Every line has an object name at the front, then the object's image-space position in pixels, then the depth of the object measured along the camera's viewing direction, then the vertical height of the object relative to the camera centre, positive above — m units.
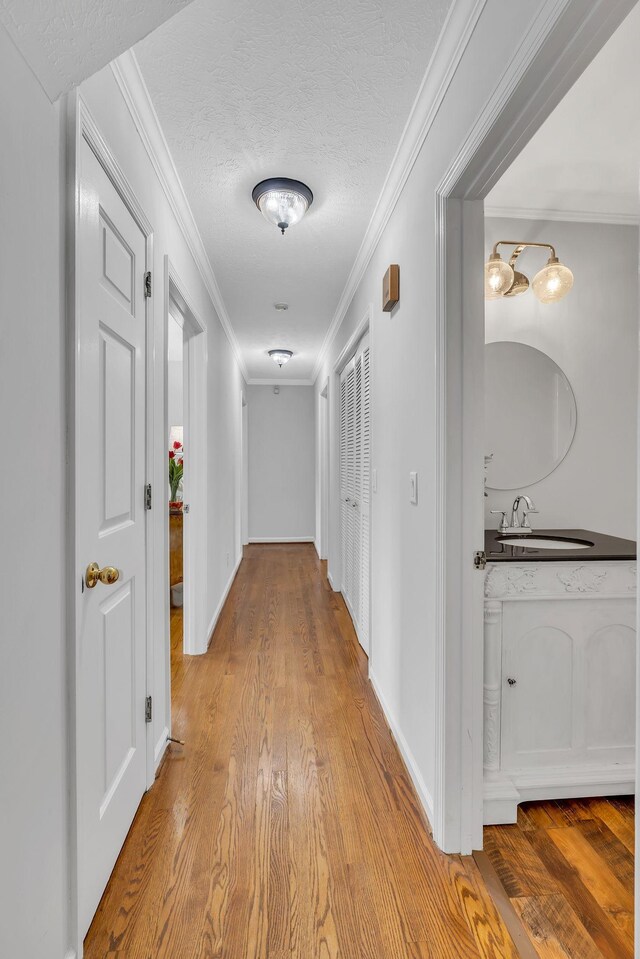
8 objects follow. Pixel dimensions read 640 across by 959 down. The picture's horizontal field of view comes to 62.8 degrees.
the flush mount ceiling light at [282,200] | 2.25 +1.18
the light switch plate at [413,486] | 1.92 -0.07
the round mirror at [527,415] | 2.51 +0.26
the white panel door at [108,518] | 1.27 -0.14
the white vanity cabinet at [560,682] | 1.74 -0.73
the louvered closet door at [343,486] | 4.39 -0.16
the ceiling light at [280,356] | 5.60 +1.22
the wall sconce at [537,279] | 2.27 +0.83
